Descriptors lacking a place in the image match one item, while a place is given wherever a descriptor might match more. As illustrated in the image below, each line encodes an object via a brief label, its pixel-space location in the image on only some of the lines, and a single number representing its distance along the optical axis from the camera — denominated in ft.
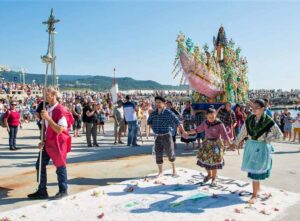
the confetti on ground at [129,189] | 19.93
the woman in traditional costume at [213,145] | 20.94
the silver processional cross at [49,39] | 20.35
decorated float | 34.09
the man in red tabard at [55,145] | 18.20
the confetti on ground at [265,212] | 16.35
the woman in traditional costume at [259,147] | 17.83
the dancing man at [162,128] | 23.17
